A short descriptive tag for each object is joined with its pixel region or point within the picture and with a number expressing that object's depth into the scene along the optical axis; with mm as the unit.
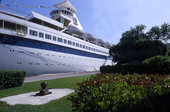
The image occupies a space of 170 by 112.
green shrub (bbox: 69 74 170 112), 2027
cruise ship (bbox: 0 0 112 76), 17188
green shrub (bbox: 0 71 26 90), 10445
